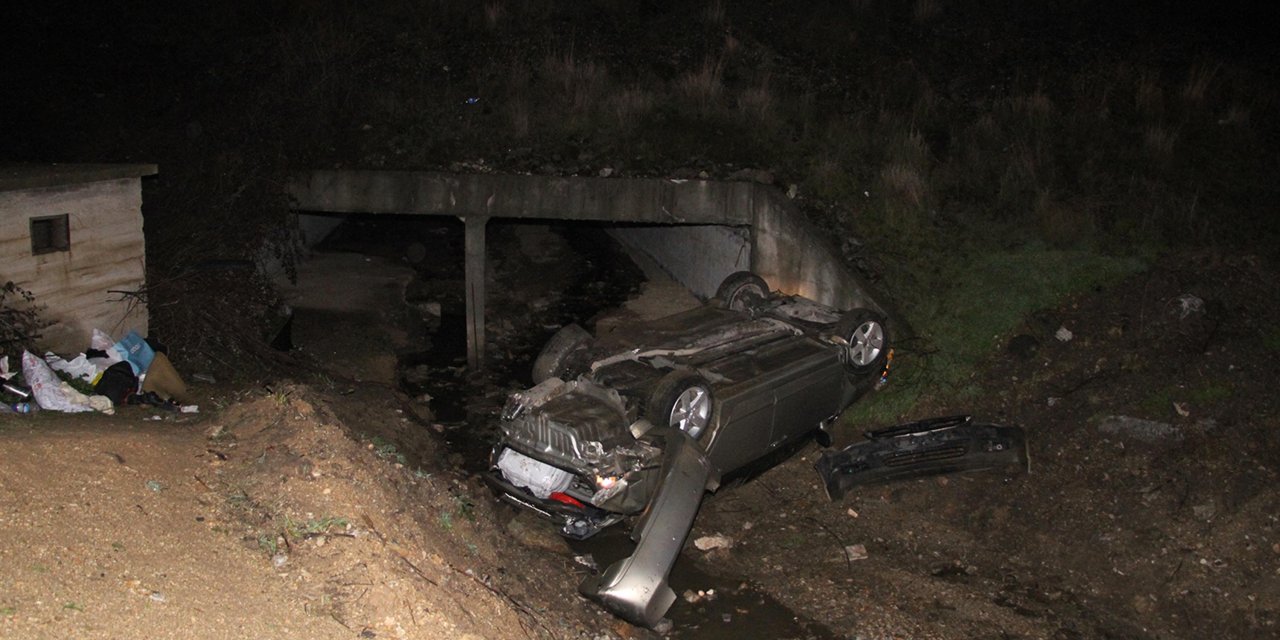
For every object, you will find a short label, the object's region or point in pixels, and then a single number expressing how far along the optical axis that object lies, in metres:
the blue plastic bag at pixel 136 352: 9.31
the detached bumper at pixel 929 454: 8.81
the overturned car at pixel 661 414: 7.01
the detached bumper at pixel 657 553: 6.65
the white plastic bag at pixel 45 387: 8.21
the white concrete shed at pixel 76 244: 8.83
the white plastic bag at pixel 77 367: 8.86
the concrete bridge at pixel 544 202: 12.81
